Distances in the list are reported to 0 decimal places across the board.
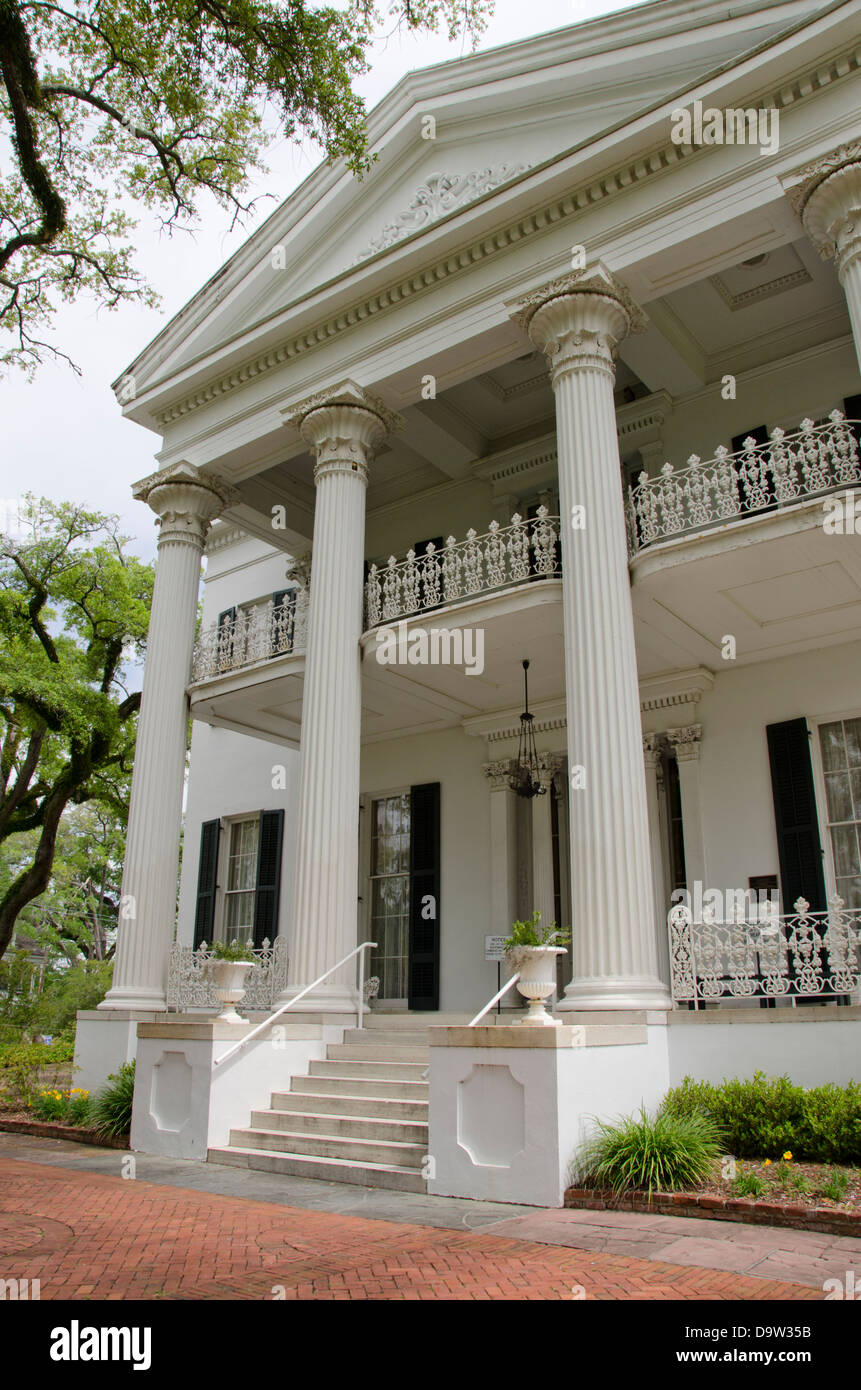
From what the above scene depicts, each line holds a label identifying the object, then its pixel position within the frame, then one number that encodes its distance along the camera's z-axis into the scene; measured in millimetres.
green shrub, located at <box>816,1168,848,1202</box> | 5961
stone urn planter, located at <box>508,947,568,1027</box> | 7719
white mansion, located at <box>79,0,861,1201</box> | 8672
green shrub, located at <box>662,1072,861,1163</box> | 6879
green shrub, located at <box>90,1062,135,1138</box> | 10047
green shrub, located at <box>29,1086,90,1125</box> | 10852
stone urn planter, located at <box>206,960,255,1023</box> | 10023
